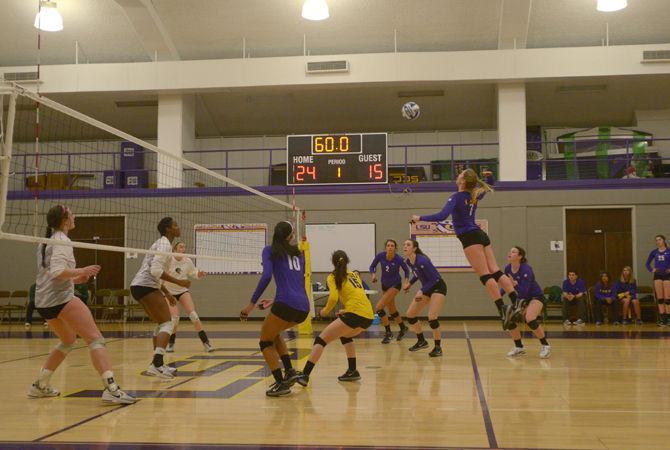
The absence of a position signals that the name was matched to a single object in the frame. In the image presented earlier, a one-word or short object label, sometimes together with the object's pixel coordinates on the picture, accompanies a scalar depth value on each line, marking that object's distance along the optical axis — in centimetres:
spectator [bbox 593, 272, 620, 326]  1546
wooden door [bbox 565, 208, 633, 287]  1642
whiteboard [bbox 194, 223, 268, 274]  1698
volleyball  1631
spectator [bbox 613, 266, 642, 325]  1539
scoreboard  1459
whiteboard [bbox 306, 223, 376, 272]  1689
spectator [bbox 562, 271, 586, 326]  1549
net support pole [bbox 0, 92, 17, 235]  524
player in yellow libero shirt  650
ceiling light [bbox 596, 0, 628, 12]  1467
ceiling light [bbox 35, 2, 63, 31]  1473
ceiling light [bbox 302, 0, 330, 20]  1468
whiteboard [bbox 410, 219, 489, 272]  1664
